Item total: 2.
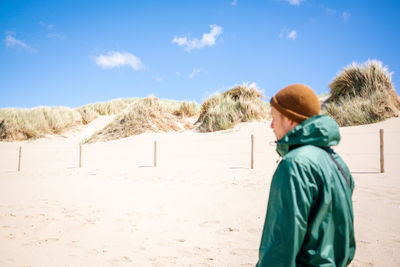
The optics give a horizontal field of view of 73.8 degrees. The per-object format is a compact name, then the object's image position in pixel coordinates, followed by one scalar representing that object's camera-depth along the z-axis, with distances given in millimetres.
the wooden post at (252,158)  9227
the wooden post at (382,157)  7248
